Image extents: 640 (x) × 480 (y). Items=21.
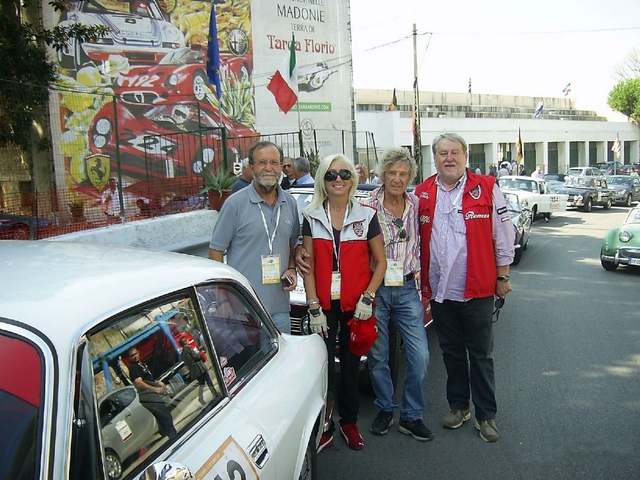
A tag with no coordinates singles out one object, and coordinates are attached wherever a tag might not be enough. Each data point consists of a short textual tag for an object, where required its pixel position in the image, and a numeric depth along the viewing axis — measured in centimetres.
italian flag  1302
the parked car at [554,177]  3152
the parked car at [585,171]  3013
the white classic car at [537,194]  1978
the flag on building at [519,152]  3362
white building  3333
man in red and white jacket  396
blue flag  1237
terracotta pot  1070
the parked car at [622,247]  1016
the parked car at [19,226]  681
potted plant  1058
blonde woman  378
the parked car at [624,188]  2705
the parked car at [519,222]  1207
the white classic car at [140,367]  148
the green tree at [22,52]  1082
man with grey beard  386
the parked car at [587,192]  2417
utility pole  2458
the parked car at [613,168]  4122
